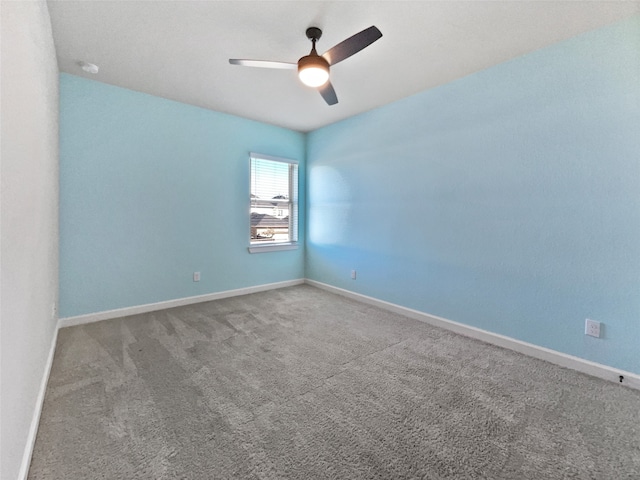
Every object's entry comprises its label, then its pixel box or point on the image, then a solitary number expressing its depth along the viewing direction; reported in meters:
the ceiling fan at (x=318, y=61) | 1.78
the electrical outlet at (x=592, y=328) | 2.06
